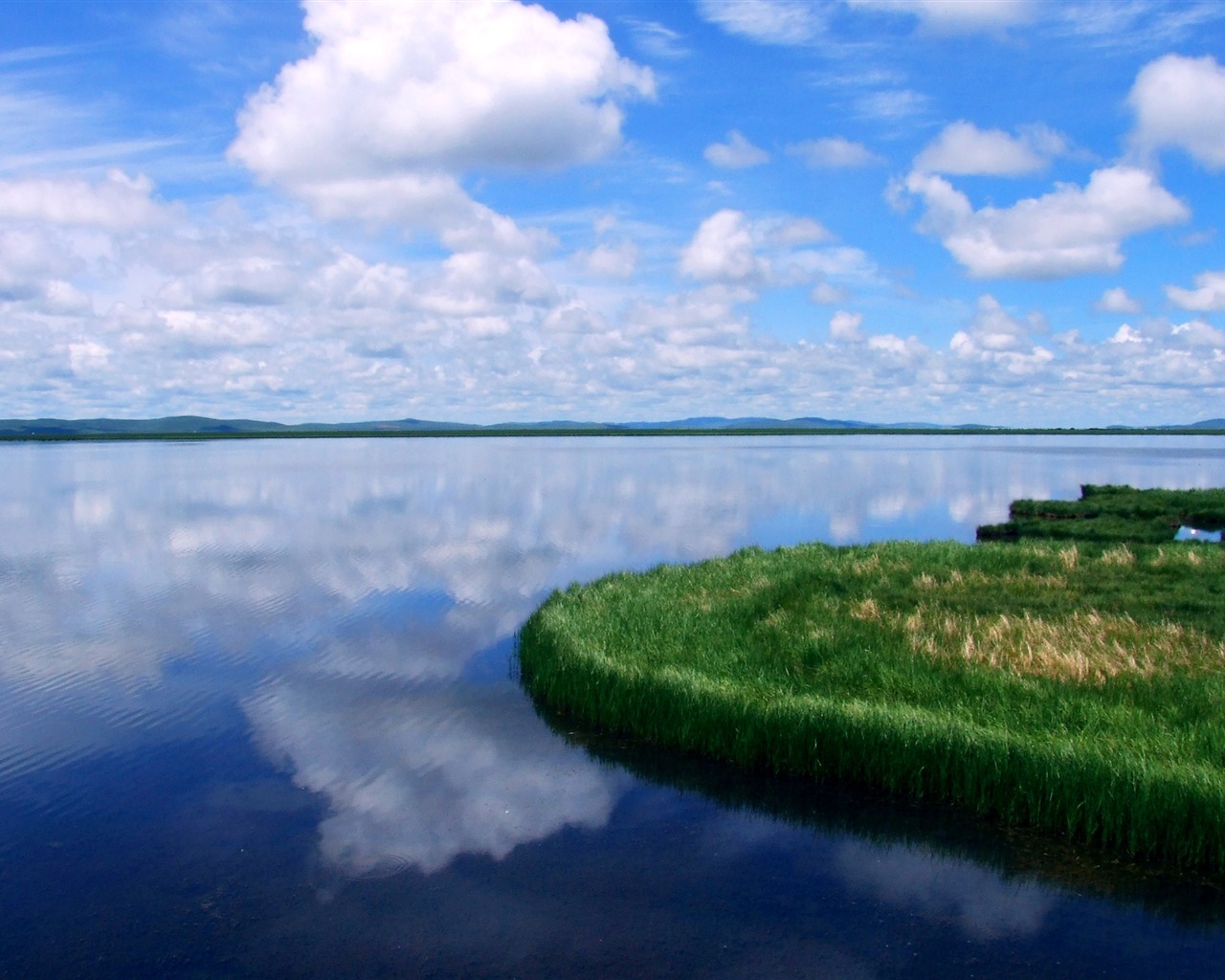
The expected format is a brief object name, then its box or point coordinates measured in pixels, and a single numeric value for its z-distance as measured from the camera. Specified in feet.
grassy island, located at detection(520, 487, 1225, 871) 46.73
